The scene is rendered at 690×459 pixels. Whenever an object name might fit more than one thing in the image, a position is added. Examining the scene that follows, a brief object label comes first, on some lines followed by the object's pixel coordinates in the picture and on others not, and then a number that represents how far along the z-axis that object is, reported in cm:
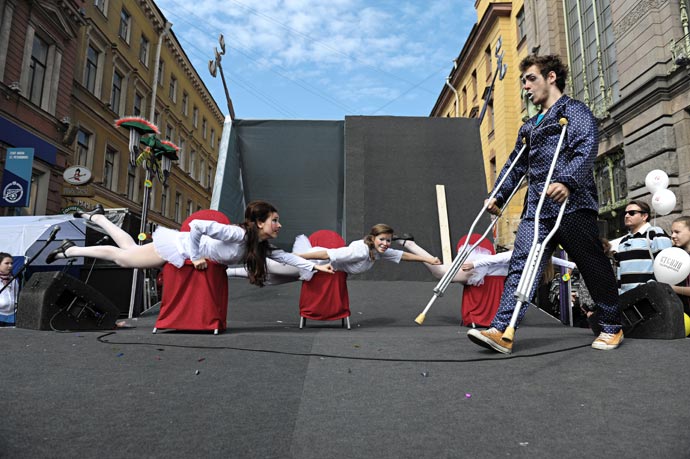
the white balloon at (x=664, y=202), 602
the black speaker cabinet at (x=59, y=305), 374
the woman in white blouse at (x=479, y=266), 495
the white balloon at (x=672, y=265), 371
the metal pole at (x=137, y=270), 684
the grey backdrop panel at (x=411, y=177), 950
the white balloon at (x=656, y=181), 666
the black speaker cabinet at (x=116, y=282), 728
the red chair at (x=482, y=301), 494
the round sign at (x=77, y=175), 1298
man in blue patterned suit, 270
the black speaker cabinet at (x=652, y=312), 298
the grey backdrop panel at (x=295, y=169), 1109
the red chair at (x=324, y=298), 464
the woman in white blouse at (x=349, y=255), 462
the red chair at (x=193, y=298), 387
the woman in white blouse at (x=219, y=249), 382
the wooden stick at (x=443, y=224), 910
